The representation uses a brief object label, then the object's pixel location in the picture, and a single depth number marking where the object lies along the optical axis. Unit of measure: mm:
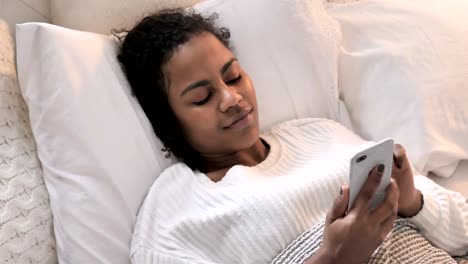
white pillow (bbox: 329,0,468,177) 1334
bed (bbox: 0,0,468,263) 1118
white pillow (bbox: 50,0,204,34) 1370
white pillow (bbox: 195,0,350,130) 1397
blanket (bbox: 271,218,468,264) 1027
